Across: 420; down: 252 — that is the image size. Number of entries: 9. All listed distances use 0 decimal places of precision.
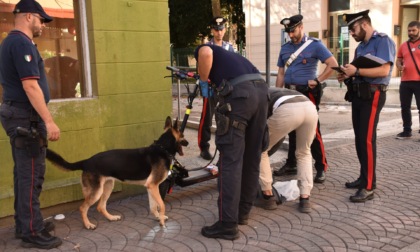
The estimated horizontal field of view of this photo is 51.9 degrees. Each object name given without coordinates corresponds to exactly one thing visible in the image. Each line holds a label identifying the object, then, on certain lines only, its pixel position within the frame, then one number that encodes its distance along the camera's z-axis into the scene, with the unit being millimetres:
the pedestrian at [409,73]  7809
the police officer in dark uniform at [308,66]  5422
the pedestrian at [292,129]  4250
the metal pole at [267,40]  6404
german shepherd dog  4047
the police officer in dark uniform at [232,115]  3727
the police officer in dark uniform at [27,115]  3379
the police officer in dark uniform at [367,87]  4555
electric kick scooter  4605
